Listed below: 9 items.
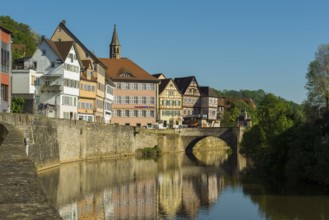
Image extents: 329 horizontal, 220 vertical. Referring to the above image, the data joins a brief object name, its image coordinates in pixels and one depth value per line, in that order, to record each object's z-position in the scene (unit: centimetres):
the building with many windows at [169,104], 10144
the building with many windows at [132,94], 9262
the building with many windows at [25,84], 6231
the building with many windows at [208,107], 12025
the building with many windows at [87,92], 7125
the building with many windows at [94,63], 7650
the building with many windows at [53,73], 6438
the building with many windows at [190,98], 11619
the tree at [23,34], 9970
